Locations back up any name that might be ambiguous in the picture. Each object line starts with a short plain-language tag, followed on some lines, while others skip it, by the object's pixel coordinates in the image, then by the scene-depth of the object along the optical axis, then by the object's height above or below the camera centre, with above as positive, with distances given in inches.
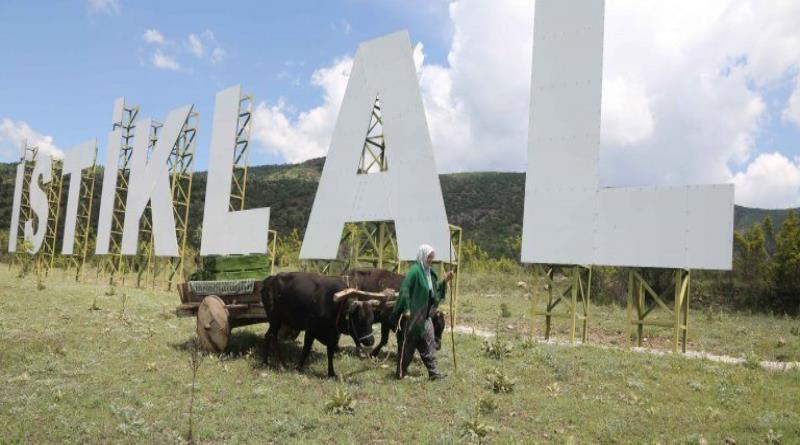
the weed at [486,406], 269.1 -63.8
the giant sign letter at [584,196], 412.5 +58.7
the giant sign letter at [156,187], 868.6 +83.1
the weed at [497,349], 384.5 -54.3
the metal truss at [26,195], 1336.1 +83.8
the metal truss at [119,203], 1030.4 +62.3
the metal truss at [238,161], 764.6 +110.7
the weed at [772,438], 234.7 -60.5
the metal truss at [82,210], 1131.9 +49.5
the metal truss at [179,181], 866.1 +93.7
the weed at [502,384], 303.3 -60.1
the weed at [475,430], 232.2 -65.7
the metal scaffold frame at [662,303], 427.5 -16.6
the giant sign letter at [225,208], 706.8 +48.7
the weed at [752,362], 370.3 -48.5
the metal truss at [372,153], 584.1 +105.3
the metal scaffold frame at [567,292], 463.2 -18.6
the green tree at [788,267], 923.6 +31.6
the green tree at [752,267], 954.1 +30.7
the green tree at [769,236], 1124.5 +95.4
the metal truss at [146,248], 938.1 -11.7
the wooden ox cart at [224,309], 358.9 -39.0
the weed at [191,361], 227.2 -66.2
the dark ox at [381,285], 375.9 -18.3
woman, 314.5 -27.7
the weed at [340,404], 262.1 -66.1
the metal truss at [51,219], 1221.7 +30.8
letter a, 529.3 +83.8
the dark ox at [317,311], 314.7 -31.3
